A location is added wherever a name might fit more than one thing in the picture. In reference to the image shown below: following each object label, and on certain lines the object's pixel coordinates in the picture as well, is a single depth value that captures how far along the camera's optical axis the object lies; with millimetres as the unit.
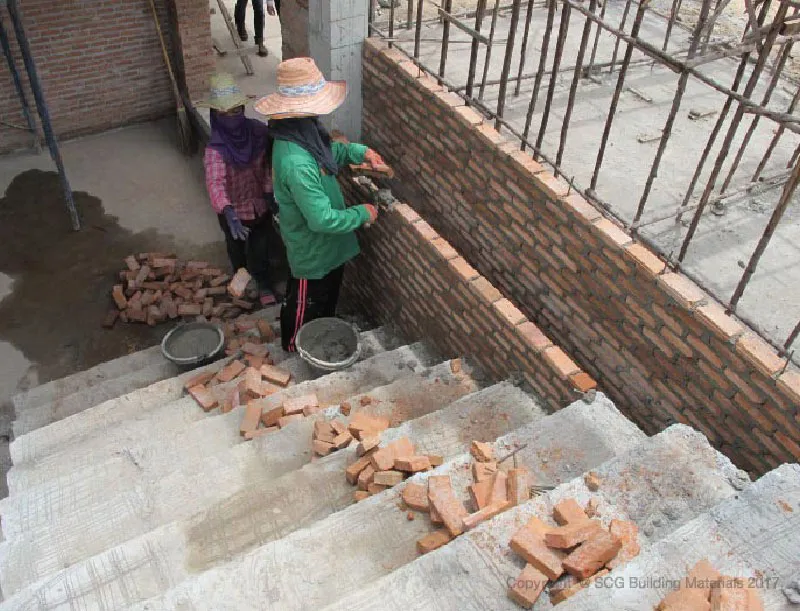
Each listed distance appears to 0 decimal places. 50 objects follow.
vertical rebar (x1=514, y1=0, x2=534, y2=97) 5121
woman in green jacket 4383
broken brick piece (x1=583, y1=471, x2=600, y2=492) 3020
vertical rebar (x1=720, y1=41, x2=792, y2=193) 4406
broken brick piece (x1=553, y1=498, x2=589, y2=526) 2809
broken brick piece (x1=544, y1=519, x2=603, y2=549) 2613
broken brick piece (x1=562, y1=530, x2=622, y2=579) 2576
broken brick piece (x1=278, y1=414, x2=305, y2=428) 4145
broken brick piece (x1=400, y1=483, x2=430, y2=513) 3079
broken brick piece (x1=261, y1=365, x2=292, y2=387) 4773
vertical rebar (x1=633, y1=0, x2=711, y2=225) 3598
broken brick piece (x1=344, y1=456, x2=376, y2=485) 3422
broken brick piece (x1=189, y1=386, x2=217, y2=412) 4559
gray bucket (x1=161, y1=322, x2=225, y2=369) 5500
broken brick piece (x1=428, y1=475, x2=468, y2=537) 2908
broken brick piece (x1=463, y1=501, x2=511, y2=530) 2891
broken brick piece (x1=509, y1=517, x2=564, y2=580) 2568
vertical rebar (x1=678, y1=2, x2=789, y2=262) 3477
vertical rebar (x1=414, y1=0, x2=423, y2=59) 4789
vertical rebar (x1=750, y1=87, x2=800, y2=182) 4633
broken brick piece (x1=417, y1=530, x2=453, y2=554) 2879
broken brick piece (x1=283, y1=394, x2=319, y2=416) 4207
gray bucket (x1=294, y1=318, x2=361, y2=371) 5121
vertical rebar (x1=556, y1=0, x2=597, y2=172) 4020
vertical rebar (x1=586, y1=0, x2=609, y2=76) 5851
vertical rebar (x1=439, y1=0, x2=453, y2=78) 4762
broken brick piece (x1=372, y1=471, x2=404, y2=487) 3350
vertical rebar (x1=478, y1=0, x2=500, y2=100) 4790
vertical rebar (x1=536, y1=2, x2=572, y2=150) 3934
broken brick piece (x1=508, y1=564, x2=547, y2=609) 2510
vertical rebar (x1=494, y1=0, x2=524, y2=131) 4191
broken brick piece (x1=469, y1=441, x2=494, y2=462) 3312
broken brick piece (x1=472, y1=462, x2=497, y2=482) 3203
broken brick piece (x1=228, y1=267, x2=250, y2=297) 5414
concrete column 5203
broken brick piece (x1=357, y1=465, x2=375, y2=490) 3404
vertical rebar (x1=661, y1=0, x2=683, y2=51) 6164
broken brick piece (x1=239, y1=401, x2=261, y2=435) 4105
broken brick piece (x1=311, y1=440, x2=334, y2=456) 3783
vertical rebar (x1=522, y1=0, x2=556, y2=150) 4055
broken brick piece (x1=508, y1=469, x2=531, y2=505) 3076
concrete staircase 2643
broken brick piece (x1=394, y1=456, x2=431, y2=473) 3359
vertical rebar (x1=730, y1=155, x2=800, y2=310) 3096
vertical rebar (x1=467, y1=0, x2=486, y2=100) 4477
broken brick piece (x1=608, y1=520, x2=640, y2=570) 2691
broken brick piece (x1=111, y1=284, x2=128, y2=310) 6562
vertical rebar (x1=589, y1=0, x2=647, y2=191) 3713
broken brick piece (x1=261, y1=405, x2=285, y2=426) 4173
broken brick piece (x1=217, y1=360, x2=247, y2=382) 4930
